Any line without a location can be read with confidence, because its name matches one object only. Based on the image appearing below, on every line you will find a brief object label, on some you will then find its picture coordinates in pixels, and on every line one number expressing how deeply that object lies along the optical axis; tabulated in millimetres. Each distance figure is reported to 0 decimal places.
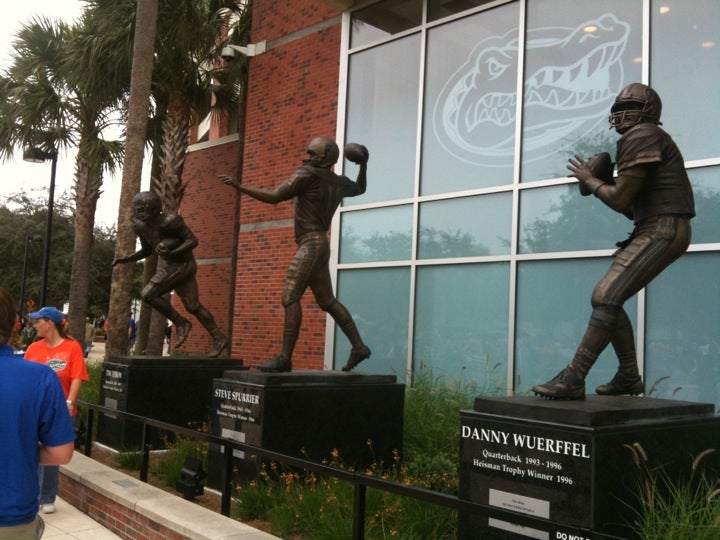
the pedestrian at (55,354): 6070
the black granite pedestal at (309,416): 6305
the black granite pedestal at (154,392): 8547
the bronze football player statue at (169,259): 9008
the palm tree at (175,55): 15805
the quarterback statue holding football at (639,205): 4449
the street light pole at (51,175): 16953
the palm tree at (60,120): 17562
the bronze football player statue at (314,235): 6953
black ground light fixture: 6223
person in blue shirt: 2914
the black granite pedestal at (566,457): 3850
